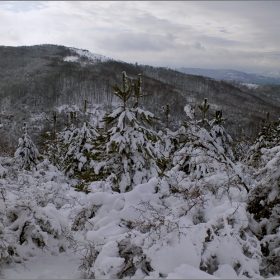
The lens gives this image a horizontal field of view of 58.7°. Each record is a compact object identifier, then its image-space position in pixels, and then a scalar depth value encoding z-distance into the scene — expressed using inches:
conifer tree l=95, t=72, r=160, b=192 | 278.2
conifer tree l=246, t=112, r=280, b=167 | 651.8
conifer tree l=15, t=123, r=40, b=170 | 666.9
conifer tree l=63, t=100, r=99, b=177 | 549.0
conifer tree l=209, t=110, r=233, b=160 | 442.0
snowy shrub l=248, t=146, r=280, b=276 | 144.0
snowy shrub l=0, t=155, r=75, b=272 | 164.4
